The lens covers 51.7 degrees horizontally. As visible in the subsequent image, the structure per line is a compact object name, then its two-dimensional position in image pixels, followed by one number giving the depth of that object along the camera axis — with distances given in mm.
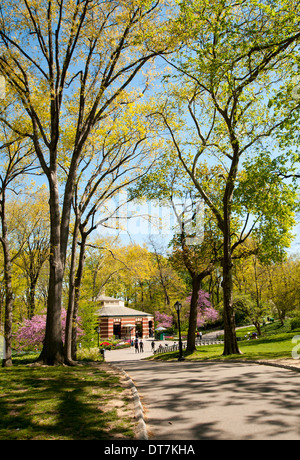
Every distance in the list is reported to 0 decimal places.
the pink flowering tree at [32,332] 21234
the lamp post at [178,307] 17562
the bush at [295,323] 26797
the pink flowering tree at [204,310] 46156
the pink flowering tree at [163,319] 49828
